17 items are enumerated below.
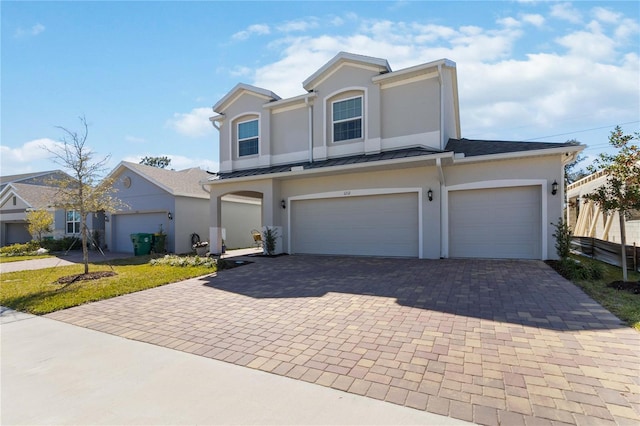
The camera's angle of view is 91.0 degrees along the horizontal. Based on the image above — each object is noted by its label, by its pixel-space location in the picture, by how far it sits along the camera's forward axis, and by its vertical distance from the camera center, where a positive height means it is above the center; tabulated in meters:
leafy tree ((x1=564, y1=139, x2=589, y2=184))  33.63 +4.69
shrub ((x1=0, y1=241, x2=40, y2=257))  17.66 -1.74
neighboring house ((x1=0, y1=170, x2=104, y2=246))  21.19 +0.29
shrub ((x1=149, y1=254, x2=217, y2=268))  10.70 -1.54
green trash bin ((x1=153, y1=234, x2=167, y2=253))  15.53 -1.26
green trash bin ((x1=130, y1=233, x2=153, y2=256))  15.32 -1.24
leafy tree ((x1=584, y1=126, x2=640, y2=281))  6.75 +0.84
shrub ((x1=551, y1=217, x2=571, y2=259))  8.83 -0.69
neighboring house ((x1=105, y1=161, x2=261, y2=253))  15.99 +0.44
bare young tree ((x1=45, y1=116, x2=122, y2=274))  8.76 +1.25
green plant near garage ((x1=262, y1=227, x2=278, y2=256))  12.72 -0.91
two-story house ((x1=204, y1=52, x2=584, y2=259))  10.03 +1.65
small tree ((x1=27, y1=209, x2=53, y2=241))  19.14 -0.10
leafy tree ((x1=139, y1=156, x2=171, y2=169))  51.06 +9.48
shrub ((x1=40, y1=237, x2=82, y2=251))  18.62 -1.47
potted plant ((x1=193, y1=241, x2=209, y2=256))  15.08 -1.45
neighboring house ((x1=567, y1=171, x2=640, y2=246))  12.70 -0.20
